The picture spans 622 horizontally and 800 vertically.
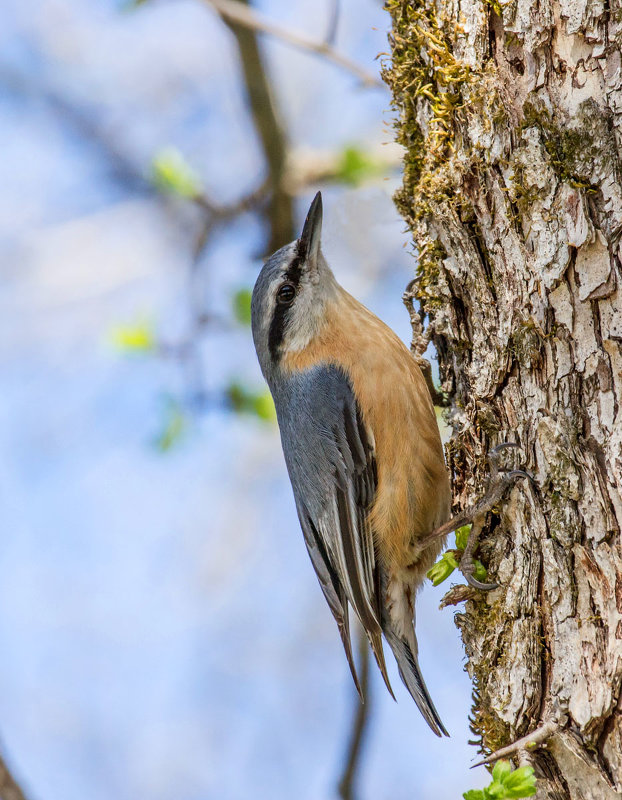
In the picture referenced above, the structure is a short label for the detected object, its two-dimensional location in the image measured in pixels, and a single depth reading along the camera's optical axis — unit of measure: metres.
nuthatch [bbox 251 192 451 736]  5.98
